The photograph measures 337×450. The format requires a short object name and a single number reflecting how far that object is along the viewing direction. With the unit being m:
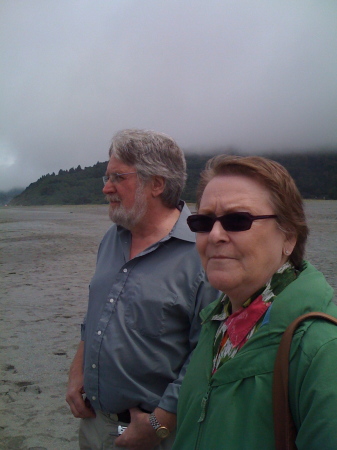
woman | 1.09
